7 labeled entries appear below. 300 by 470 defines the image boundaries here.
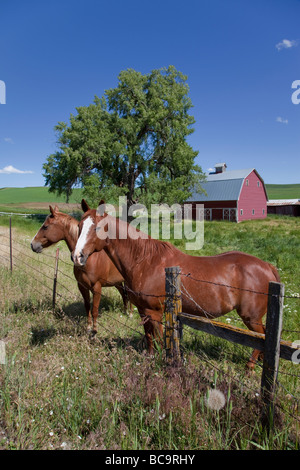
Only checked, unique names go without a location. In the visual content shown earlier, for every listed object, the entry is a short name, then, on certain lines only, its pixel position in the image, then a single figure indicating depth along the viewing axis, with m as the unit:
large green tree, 23.42
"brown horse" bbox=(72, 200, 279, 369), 3.77
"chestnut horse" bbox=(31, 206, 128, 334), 5.42
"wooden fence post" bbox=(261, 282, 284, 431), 2.17
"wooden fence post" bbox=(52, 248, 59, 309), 5.76
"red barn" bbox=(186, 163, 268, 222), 35.50
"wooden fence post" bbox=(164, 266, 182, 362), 2.99
